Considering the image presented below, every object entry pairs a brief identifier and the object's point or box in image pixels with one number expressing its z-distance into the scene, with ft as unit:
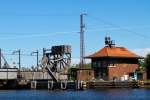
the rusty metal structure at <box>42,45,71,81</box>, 425.54
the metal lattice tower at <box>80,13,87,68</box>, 423.08
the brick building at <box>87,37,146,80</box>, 442.72
